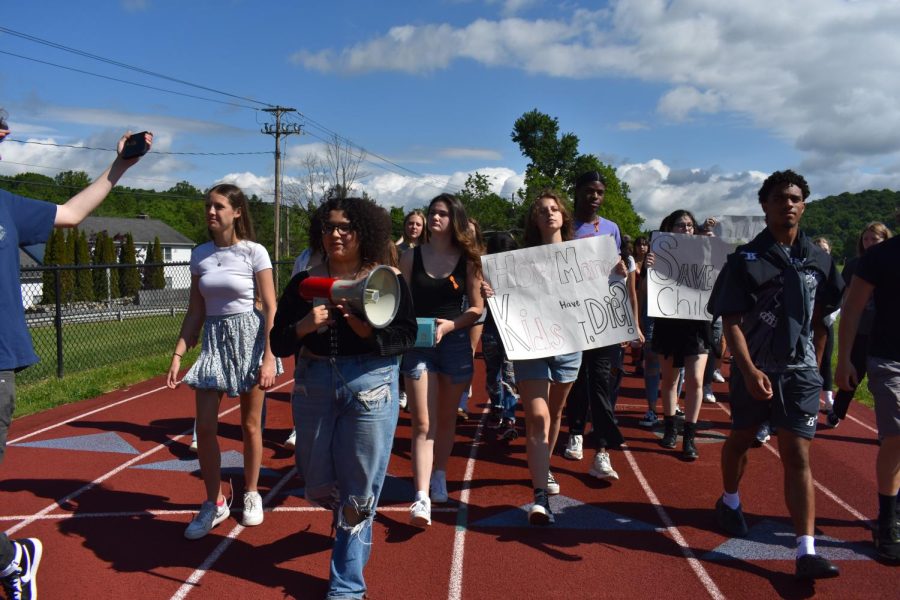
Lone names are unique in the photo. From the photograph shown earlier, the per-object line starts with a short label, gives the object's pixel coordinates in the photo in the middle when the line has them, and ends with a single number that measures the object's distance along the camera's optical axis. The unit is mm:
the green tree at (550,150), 65562
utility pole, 37812
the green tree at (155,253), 49012
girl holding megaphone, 3188
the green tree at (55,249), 34188
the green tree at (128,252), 44469
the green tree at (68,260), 22703
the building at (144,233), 66875
